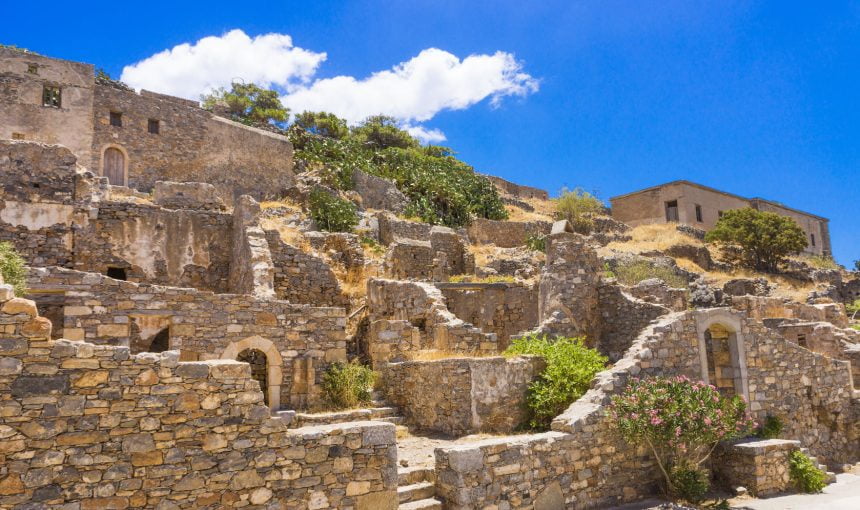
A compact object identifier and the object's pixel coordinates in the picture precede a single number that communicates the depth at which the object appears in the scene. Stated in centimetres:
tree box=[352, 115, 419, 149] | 4591
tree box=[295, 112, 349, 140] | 4272
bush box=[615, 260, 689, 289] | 2862
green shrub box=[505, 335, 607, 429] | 1118
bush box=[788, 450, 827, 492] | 1119
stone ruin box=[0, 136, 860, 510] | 622
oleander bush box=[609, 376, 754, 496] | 991
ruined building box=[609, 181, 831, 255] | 4222
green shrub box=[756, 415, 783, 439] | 1251
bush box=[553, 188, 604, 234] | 4125
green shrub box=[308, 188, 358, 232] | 2481
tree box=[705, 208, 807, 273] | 3778
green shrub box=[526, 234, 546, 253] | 3186
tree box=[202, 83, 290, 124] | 4053
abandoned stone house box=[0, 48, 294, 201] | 2258
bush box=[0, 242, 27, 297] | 929
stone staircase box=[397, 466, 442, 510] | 836
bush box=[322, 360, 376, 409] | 1193
